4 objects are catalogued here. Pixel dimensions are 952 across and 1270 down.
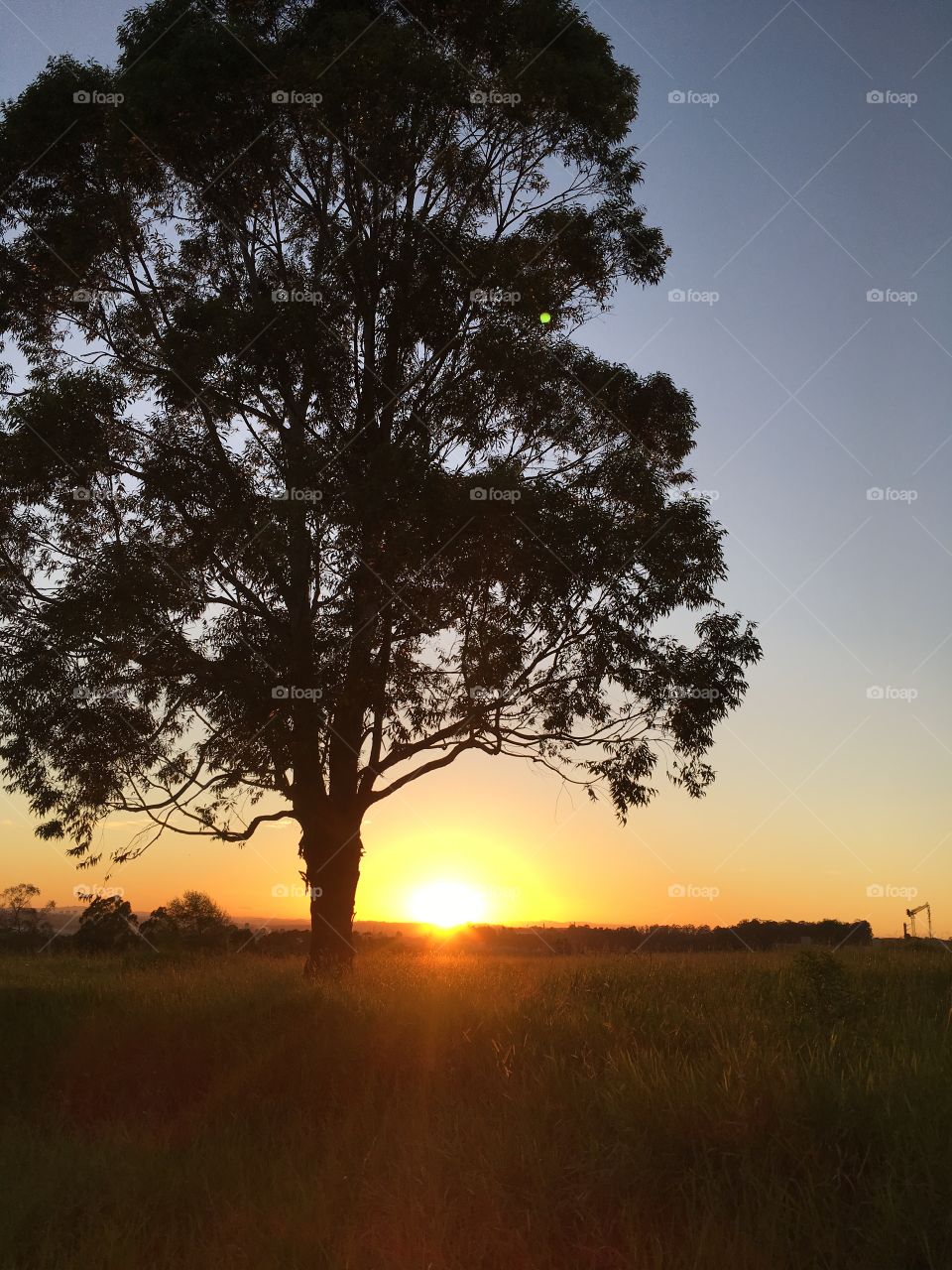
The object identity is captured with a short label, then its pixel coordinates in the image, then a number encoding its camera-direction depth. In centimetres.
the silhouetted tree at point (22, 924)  4359
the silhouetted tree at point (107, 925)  3400
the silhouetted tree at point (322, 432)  1545
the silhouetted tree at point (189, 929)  2948
